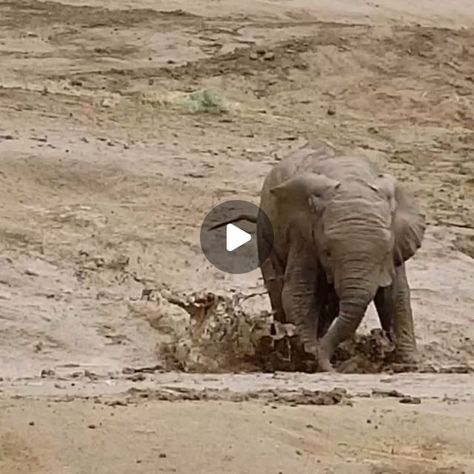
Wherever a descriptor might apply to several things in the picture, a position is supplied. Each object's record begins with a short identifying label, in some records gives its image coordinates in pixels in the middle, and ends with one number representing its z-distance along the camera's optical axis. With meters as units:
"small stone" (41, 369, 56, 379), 19.62
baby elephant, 20.41
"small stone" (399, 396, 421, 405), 16.07
